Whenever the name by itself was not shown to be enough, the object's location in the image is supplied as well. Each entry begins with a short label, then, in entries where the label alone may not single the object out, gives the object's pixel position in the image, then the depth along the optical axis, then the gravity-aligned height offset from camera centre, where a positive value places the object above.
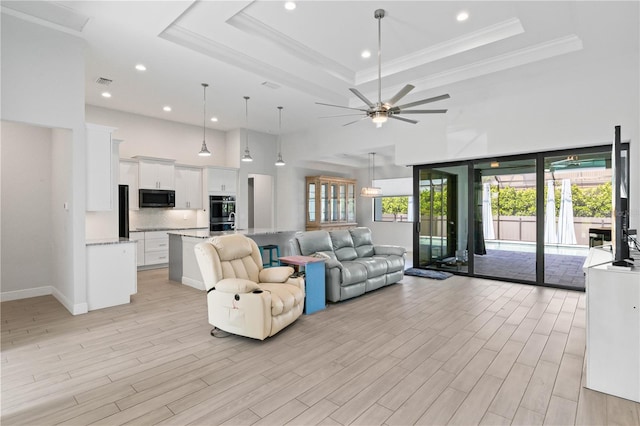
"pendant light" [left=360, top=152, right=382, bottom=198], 9.36 +0.79
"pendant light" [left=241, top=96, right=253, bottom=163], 6.16 +2.08
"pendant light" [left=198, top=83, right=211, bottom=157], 5.59 +2.10
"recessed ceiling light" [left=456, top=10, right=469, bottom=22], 3.64 +2.20
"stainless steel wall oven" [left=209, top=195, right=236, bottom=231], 7.88 -0.07
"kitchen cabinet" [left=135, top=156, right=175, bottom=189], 6.84 +0.79
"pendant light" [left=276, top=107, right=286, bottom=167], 6.98 +2.06
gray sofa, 4.49 -0.82
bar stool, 5.90 -0.83
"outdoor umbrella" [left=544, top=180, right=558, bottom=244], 5.43 -0.16
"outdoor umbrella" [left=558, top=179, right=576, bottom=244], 5.33 -0.14
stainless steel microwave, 6.86 +0.25
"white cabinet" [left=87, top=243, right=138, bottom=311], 4.14 -0.86
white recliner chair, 3.14 -0.87
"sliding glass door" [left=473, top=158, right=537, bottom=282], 5.69 -0.19
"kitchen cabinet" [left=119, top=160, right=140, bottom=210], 6.68 +0.66
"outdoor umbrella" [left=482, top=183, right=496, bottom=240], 6.18 -0.12
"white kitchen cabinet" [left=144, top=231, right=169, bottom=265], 6.88 -0.83
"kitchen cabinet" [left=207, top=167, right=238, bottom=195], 7.83 +0.71
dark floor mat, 6.13 -1.28
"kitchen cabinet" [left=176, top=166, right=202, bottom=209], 7.54 +0.52
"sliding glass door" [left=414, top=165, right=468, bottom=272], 6.50 -0.21
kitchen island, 5.32 -0.69
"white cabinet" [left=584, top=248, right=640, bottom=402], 2.27 -0.89
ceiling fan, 3.59 +1.15
